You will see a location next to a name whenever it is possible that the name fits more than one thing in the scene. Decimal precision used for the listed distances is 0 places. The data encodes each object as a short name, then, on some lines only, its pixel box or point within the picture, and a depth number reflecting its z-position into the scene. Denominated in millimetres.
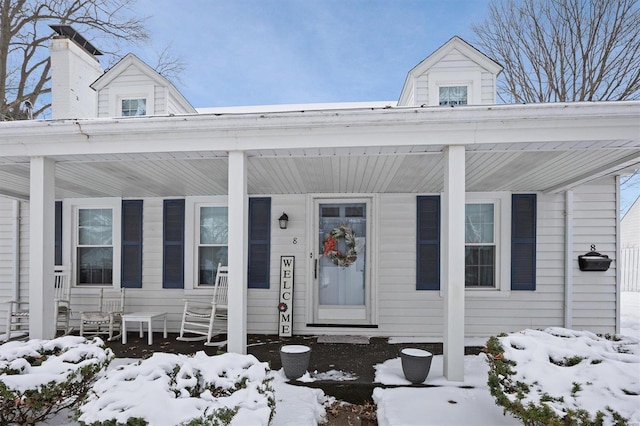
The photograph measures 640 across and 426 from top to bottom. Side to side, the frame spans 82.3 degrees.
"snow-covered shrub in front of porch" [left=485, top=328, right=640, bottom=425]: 2105
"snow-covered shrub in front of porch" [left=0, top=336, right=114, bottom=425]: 2365
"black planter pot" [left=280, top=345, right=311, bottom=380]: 3428
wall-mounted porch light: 5582
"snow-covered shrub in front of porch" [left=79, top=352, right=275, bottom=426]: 2035
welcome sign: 5484
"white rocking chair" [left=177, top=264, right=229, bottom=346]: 5184
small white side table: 4996
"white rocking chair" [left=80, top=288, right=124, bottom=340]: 5199
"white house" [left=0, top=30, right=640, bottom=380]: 4469
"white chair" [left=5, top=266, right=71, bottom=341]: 5487
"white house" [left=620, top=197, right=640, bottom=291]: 10305
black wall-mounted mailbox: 5191
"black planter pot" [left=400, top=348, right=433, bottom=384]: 3268
